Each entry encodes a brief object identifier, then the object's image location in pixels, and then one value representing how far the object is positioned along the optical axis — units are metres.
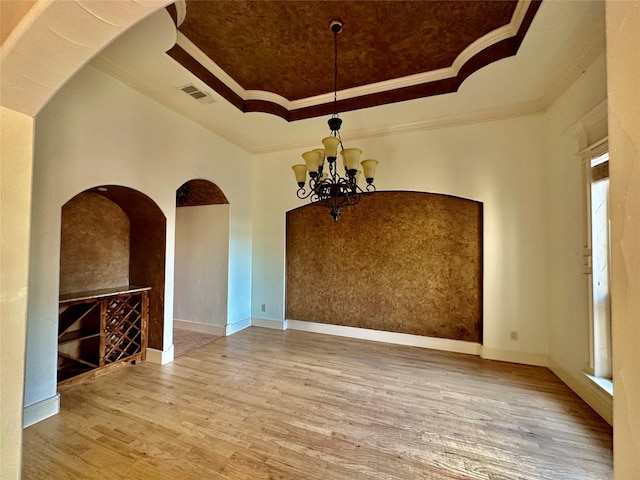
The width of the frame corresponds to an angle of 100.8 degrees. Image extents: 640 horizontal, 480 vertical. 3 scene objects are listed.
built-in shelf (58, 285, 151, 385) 2.79
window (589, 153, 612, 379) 2.40
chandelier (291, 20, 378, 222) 2.54
